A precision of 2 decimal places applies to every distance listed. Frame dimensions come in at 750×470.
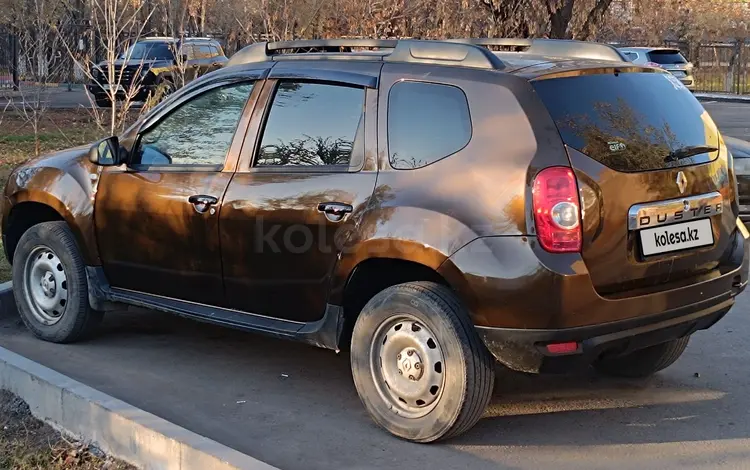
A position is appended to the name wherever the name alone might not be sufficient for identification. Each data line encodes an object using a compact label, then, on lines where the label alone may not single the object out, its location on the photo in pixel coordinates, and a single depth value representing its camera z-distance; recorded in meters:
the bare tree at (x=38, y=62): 13.81
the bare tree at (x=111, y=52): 9.36
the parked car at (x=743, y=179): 8.68
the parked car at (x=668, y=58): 26.50
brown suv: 4.11
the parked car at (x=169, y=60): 14.02
